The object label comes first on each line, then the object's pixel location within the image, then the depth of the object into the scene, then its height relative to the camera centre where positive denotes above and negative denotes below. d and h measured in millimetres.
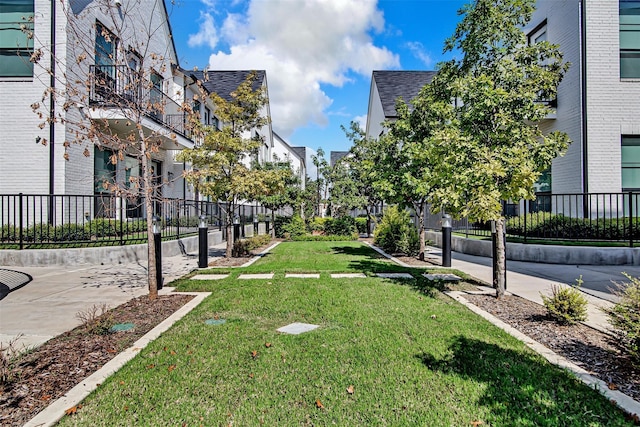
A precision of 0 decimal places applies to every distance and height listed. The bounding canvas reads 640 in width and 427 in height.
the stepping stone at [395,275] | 7977 -1319
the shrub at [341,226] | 20312 -611
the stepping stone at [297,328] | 4406 -1367
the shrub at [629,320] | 3354 -1022
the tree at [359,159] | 20062 +3047
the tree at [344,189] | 19766 +1439
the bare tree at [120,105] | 5723 +2452
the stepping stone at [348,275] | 7982 -1323
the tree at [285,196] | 19253 +1016
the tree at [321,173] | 23994 +2739
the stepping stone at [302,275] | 8055 -1329
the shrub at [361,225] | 22333 -607
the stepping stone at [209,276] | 8109 -1345
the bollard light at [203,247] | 9406 -787
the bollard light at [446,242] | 9609 -721
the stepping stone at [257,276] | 8130 -1334
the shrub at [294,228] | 19625 -674
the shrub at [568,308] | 4574 -1156
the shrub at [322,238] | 18562 -1148
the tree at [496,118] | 5367 +1479
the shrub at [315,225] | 22328 -594
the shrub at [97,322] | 4359 -1292
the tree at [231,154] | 9875 +1676
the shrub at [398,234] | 11945 -657
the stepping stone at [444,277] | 7746 -1329
